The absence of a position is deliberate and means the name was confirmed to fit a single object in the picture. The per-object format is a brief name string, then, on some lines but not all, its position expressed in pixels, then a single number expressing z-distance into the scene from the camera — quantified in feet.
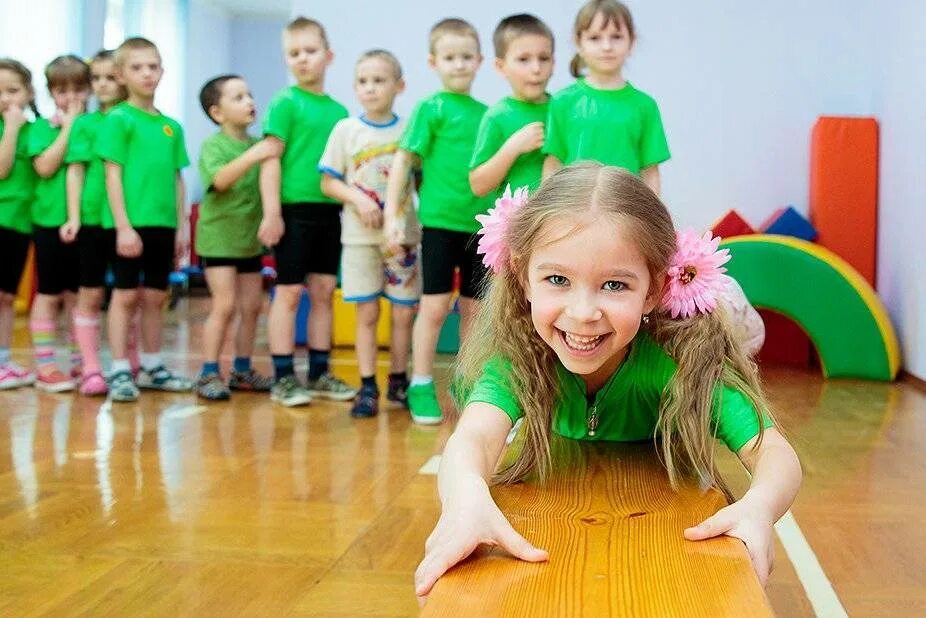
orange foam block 15.74
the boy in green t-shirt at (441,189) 10.30
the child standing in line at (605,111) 8.98
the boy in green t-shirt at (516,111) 9.64
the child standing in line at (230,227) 12.16
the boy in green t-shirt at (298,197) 11.46
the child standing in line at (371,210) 10.93
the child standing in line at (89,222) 12.21
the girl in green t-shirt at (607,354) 3.77
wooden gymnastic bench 2.71
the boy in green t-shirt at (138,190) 11.73
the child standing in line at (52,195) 12.50
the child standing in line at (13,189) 12.46
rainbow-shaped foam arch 13.85
